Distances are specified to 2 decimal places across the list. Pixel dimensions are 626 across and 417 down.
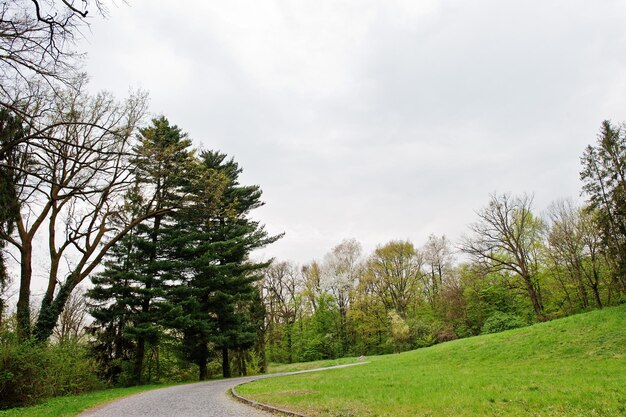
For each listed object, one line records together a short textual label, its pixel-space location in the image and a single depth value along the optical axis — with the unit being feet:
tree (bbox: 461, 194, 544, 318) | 106.42
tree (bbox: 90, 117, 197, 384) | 69.00
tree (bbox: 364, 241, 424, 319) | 151.12
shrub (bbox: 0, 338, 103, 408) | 39.17
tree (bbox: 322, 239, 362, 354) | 155.02
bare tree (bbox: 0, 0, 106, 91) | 17.67
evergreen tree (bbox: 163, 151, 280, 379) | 79.15
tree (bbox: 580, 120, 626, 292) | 68.54
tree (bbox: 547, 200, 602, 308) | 103.50
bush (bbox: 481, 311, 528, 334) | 103.86
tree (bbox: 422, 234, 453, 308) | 153.99
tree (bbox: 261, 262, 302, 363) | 151.33
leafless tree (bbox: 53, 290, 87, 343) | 111.14
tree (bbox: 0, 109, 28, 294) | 40.01
